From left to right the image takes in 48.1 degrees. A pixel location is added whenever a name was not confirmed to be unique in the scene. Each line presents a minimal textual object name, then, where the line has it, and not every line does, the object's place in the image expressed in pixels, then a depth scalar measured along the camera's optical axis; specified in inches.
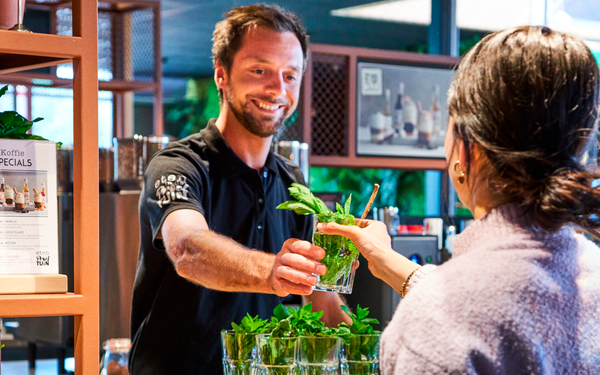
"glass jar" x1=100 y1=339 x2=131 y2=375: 93.3
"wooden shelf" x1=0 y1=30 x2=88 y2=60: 52.3
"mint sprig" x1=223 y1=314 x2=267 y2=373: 56.8
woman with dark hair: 34.4
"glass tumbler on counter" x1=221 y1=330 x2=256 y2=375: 56.9
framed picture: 153.3
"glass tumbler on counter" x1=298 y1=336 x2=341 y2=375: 53.8
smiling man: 66.7
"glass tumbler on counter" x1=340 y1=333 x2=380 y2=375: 56.6
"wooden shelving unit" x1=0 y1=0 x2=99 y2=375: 54.0
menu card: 51.9
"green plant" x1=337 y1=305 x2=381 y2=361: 56.6
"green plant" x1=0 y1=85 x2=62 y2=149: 53.1
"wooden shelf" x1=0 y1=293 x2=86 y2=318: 51.4
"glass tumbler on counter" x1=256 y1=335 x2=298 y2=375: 54.4
